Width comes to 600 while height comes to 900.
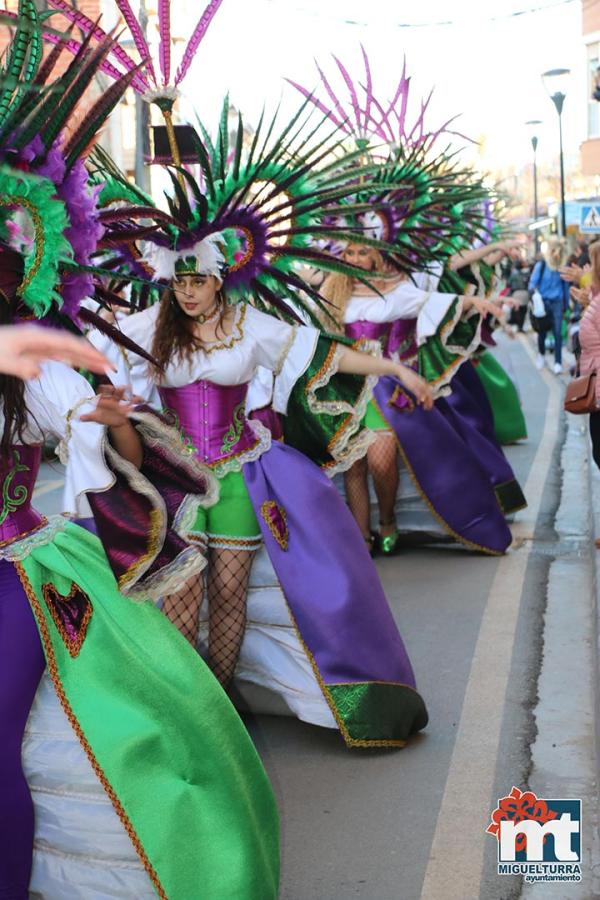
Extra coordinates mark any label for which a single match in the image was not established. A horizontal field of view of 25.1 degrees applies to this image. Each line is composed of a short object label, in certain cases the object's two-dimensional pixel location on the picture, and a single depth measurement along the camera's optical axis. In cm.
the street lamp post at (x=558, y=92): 2088
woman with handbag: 773
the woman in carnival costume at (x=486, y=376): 891
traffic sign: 1873
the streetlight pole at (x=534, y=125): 2680
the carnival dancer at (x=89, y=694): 293
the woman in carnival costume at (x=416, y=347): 751
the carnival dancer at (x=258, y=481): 457
